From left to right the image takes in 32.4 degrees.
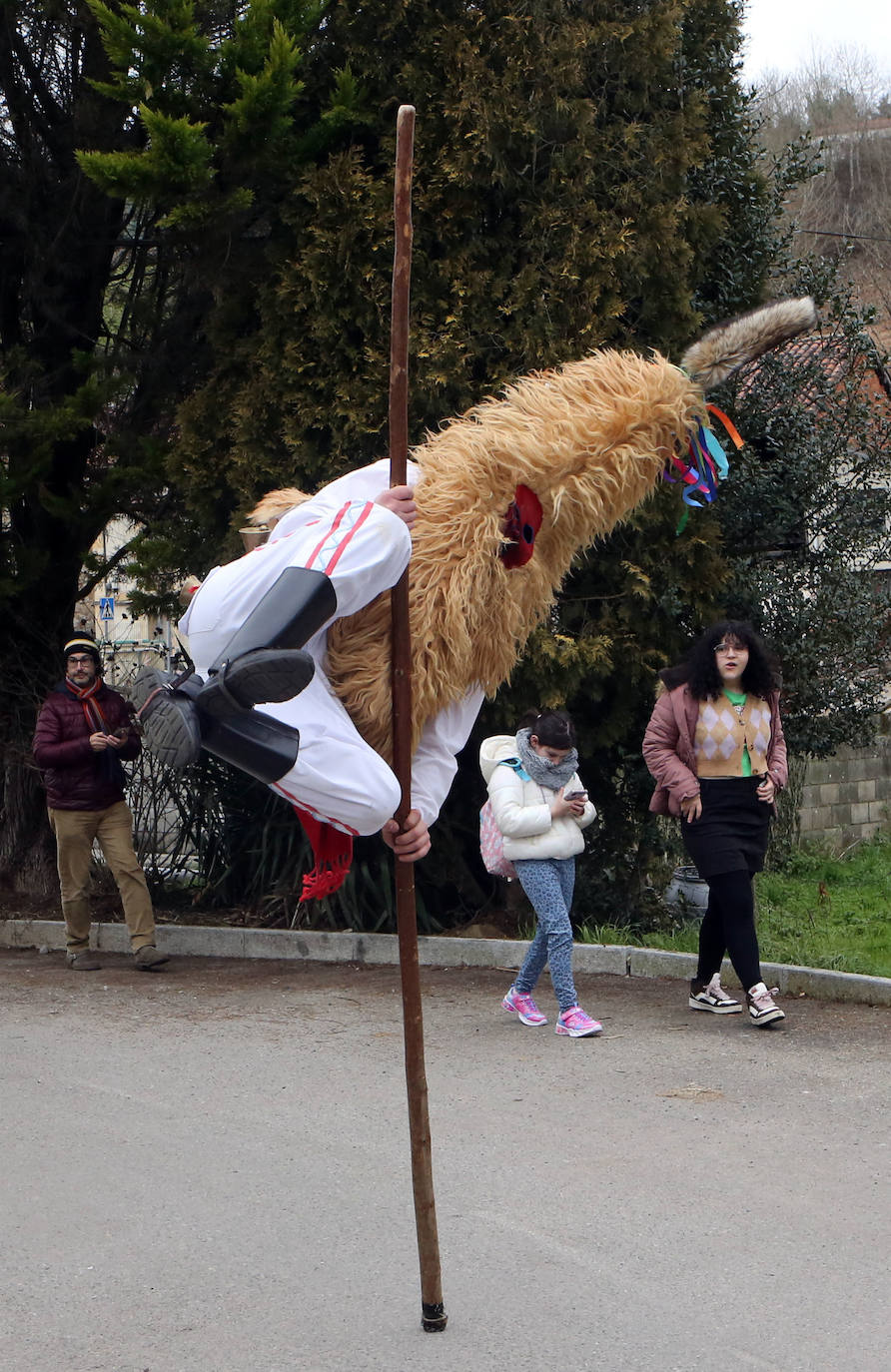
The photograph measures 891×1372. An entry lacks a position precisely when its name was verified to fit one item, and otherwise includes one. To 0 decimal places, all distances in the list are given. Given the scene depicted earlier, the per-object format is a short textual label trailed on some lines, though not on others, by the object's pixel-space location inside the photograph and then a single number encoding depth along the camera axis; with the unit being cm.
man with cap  897
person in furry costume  308
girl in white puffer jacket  707
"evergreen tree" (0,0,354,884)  795
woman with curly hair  707
